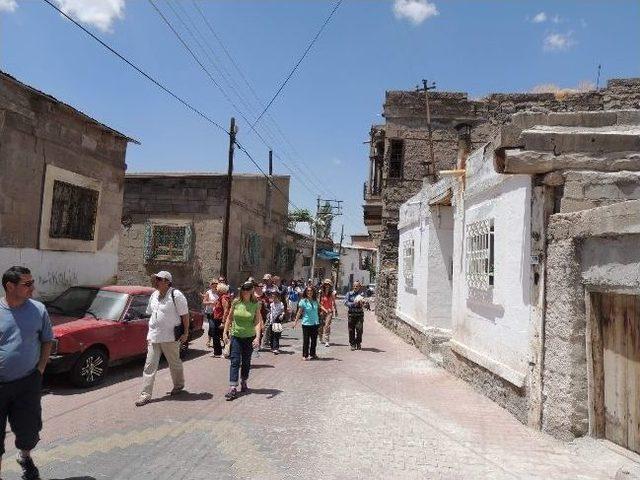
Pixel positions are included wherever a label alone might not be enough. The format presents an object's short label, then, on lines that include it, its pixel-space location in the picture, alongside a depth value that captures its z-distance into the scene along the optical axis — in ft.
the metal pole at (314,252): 113.80
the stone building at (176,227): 54.75
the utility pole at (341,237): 156.58
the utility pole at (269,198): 73.61
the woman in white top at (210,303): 32.96
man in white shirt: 20.67
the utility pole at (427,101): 59.30
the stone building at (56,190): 27.30
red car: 22.03
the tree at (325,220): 154.91
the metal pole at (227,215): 52.01
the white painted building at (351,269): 187.83
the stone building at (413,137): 61.41
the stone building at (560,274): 14.87
